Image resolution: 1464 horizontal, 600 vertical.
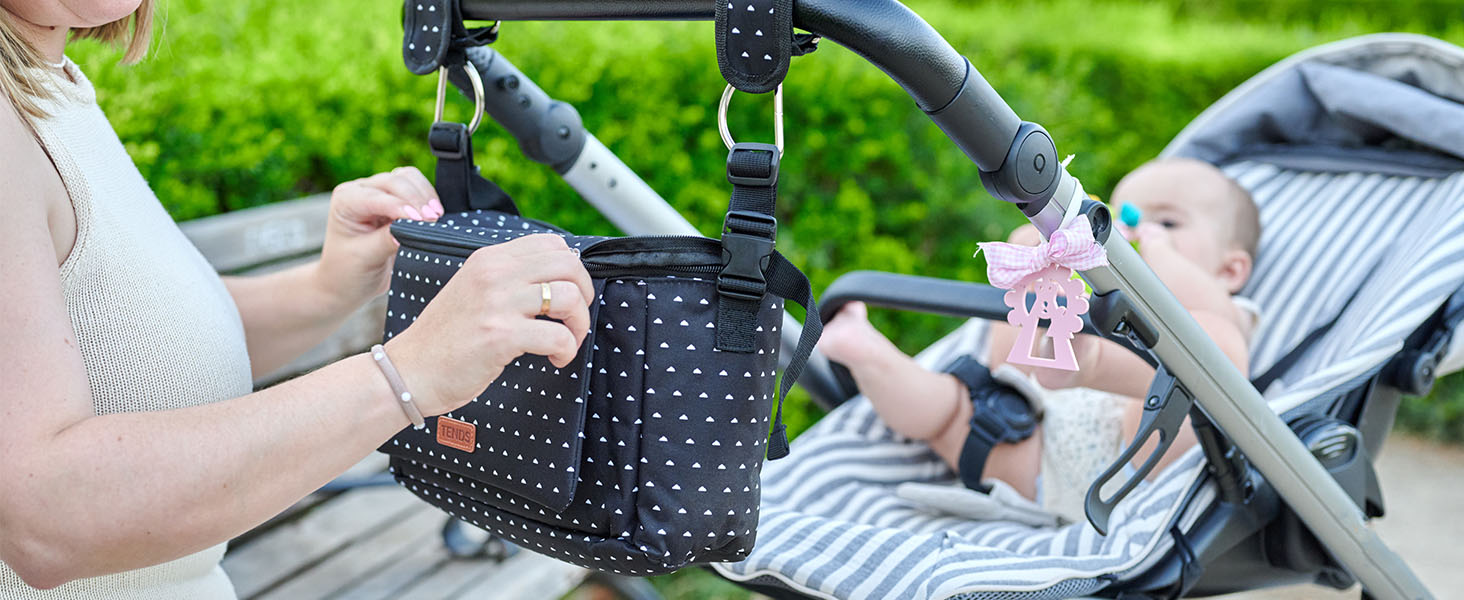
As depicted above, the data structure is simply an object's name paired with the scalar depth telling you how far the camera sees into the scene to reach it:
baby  1.71
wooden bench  2.06
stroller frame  1.03
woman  0.88
